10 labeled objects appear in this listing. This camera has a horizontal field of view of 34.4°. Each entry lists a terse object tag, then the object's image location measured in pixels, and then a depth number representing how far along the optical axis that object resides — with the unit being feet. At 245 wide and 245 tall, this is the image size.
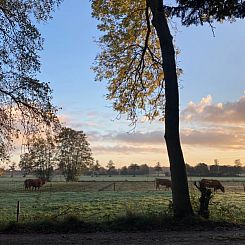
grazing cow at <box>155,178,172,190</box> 189.78
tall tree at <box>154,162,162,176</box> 491.55
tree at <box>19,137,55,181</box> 229.13
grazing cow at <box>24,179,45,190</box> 195.00
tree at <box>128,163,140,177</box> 464.24
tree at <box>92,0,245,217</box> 48.55
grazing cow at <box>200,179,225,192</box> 166.11
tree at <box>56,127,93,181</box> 250.78
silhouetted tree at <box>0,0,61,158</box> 48.49
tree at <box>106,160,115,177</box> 458.09
